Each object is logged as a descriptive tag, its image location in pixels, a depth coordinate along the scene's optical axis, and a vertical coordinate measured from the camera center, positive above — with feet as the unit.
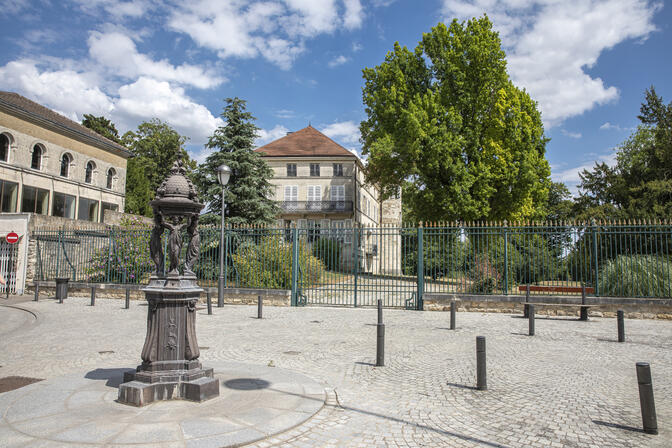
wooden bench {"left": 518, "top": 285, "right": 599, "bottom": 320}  40.78 -2.20
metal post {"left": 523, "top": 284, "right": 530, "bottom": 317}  42.76 -3.58
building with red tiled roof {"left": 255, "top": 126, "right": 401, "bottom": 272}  145.89 +27.80
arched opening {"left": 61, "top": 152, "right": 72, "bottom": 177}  105.70 +24.02
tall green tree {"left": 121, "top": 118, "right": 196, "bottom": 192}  153.89 +42.00
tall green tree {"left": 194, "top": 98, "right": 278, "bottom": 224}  78.07 +16.63
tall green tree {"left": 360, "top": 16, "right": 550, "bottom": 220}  80.12 +26.17
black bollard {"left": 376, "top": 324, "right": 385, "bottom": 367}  22.39 -4.13
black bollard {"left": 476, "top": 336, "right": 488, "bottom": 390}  18.37 -4.09
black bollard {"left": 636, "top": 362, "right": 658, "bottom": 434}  13.57 -4.05
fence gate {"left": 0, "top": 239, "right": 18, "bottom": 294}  62.85 -0.31
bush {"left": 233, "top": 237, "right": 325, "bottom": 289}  53.57 +0.15
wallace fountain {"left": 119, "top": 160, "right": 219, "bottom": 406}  16.06 -2.28
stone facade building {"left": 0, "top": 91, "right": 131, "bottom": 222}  91.91 +23.35
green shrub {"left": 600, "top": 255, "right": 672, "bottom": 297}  43.38 -0.66
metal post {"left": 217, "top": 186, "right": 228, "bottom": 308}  48.75 -1.53
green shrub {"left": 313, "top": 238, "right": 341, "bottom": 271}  52.32 +1.13
